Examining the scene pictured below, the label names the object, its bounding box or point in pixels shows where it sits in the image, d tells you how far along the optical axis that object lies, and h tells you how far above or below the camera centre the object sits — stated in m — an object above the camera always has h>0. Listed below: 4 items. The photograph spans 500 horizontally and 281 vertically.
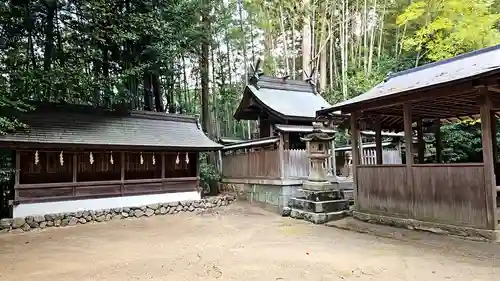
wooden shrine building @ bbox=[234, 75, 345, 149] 11.48 +2.01
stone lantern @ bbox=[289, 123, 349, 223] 8.90 -0.94
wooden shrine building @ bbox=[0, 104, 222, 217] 9.17 +0.17
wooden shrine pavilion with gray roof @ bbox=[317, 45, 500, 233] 5.90 +0.29
